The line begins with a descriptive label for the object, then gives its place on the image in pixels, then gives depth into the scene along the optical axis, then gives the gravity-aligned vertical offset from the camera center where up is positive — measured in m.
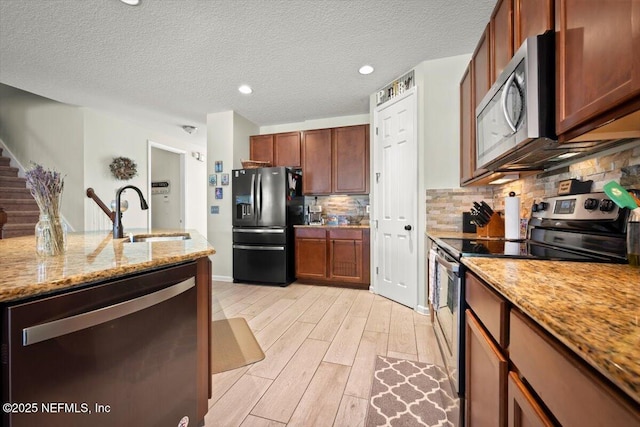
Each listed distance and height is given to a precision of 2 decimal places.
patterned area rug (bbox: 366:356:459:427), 1.36 -1.05
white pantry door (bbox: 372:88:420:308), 2.88 +0.13
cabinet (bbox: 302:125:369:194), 3.96 +0.78
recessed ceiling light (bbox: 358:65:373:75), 2.87 +1.53
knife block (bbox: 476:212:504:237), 2.18 -0.12
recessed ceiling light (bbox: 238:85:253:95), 3.33 +1.54
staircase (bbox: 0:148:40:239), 3.70 +0.14
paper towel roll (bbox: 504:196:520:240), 1.82 -0.04
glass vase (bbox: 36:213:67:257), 1.04 -0.10
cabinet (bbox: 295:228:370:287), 3.70 -0.62
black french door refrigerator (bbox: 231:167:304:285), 3.89 -0.18
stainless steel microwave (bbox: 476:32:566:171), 1.04 +0.44
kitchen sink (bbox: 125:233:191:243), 2.05 -0.20
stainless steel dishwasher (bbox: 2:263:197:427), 0.61 -0.41
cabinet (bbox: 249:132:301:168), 4.32 +1.04
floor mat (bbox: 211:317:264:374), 1.92 -1.06
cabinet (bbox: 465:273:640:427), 0.41 -0.36
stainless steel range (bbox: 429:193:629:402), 1.06 -0.18
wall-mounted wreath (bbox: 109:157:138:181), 4.57 +0.76
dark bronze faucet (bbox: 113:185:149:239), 1.79 -0.07
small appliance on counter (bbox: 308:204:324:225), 4.30 -0.07
